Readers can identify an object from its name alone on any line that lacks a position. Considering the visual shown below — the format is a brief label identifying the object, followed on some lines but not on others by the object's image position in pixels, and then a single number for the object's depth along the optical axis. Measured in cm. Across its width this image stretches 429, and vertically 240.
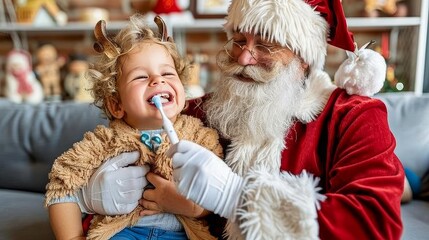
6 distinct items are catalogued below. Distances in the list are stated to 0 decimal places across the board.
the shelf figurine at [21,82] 272
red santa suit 81
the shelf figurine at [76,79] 276
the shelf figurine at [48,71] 284
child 100
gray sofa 146
